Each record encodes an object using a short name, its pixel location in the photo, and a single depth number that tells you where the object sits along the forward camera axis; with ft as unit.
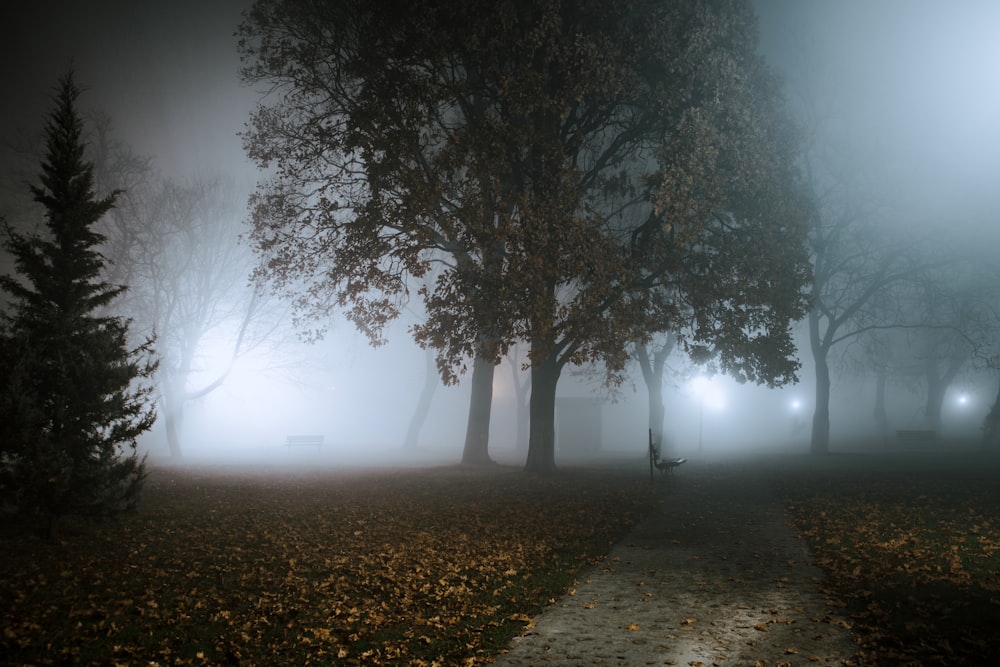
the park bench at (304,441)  153.34
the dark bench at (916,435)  140.77
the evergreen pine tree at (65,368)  35.83
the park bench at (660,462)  70.95
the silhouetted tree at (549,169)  59.72
